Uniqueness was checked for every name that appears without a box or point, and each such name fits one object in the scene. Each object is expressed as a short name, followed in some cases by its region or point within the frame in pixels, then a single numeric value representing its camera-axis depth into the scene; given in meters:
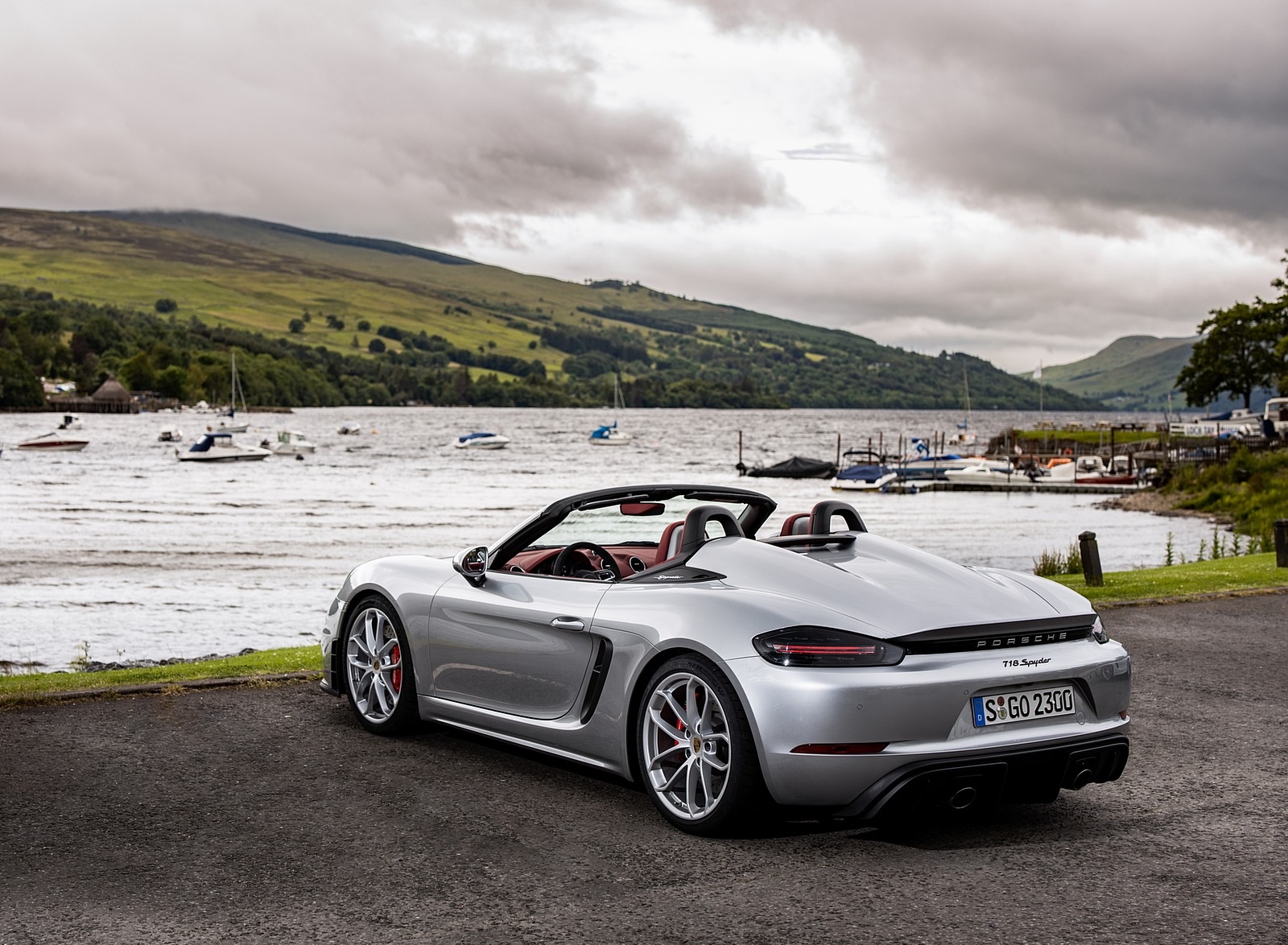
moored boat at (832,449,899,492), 68.25
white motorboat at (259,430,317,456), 97.06
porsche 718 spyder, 5.06
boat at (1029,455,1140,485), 67.69
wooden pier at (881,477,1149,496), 64.75
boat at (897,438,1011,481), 72.96
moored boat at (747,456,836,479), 80.81
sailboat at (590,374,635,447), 124.75
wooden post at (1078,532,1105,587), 15.35
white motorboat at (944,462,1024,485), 69.12
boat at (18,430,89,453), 96.62
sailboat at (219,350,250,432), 128.50
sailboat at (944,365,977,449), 109.88
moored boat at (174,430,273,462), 86.44
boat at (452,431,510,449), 115.38
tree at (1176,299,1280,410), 108.44
